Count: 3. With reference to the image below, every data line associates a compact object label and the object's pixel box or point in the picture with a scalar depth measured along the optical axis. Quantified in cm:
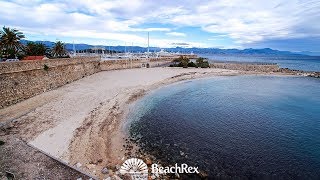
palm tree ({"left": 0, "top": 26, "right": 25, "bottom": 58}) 2497
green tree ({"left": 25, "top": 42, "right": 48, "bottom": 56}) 3444
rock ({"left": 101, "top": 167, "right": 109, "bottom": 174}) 914
